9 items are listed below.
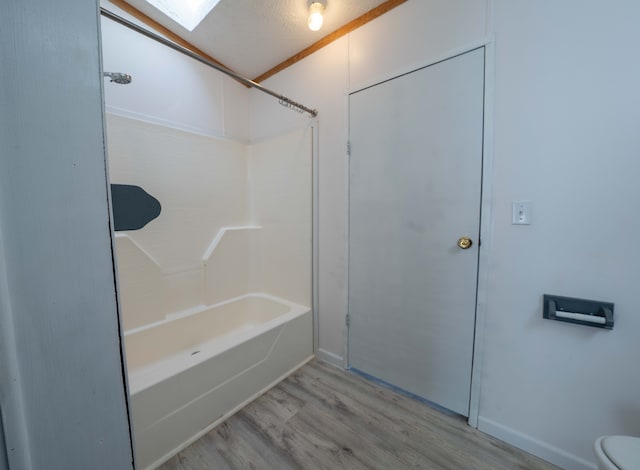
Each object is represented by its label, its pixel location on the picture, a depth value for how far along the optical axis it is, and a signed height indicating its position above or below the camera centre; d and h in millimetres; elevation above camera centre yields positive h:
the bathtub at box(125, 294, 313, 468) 1184 -938
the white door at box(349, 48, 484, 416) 1349 -49
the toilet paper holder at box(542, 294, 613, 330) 1029 -421
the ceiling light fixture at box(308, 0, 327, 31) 1520 +1289
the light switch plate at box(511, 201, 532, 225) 1188 +20
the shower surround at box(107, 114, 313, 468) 1307 -478
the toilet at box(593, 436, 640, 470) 738 -748
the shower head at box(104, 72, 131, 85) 1315 +771
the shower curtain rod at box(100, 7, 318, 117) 1097 +890
